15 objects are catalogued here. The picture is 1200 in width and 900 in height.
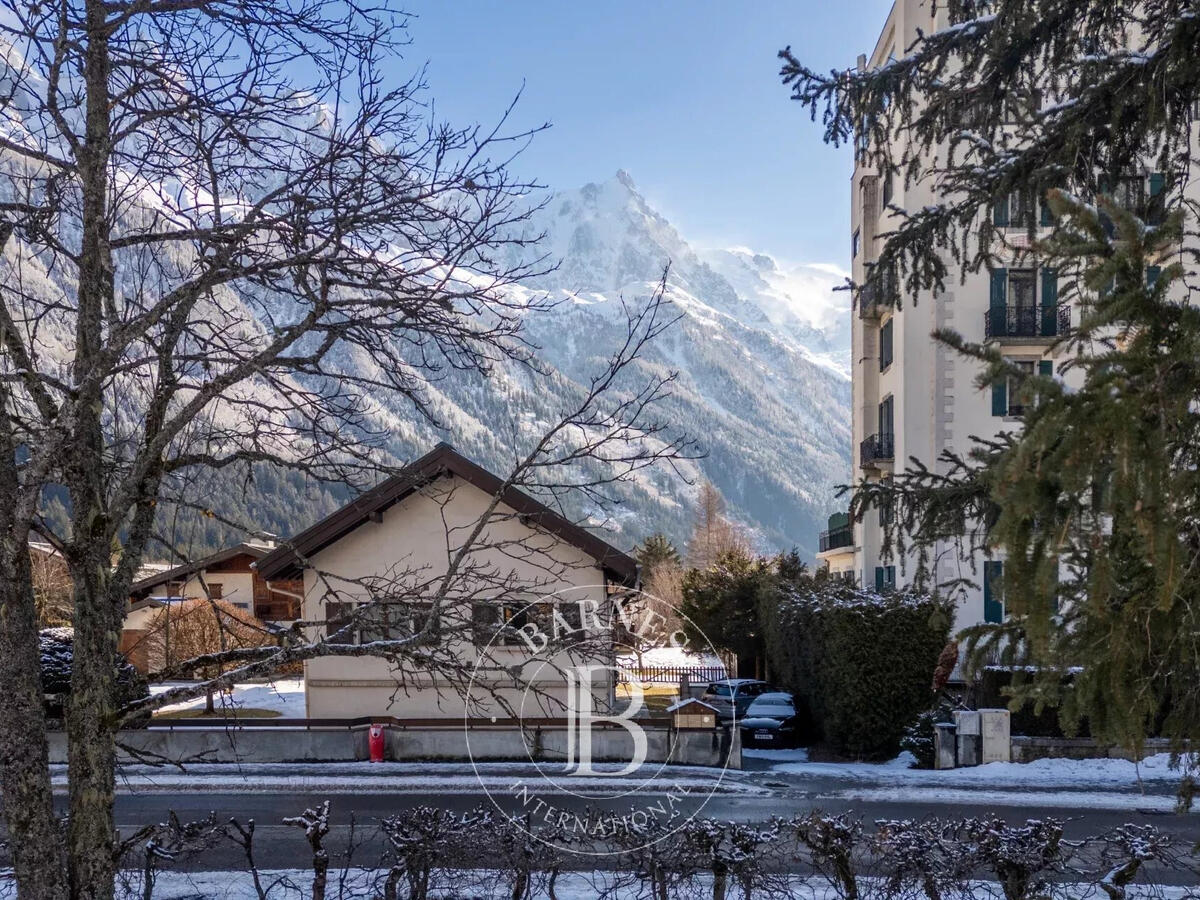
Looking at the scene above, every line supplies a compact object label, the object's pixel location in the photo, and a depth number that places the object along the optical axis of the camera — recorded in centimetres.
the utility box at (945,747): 1681
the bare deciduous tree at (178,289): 513
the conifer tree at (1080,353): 352
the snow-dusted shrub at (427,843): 773
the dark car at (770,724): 1928
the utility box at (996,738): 1680
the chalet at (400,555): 1769
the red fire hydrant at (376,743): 1759
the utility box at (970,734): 1695
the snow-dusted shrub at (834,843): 777
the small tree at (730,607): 3003
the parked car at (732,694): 2028
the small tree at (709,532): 6588
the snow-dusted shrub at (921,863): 771
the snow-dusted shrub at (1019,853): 749
